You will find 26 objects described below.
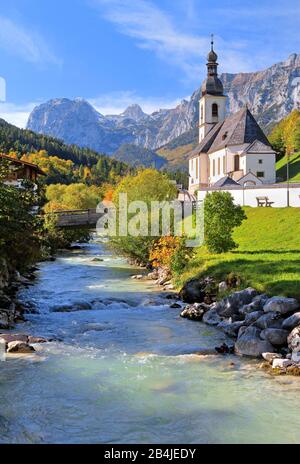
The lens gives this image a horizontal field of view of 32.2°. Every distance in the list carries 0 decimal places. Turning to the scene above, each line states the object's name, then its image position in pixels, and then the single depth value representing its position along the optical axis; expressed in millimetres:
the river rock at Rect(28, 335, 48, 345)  17984
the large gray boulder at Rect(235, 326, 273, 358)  16703
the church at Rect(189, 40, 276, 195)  70688
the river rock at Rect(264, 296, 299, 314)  18641
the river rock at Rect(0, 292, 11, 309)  22598
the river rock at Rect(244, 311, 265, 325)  19109
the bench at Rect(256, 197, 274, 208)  45656
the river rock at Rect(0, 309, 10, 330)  19936
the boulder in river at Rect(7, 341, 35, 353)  16797
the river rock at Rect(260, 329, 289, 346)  17016
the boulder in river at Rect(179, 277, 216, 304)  25188
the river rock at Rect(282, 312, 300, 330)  17381
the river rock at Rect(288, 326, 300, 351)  16125
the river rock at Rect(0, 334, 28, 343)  17688
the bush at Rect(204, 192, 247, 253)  32281
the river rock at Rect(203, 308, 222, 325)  21156
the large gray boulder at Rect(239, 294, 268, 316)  20225
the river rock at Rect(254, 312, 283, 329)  17953
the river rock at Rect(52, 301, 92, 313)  24253
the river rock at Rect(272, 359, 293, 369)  15180
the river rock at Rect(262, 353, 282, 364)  15935
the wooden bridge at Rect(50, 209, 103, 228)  46469
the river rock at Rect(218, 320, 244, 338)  19322
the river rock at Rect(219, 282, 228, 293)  24397
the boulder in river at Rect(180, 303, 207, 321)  22309
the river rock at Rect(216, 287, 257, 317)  21303
